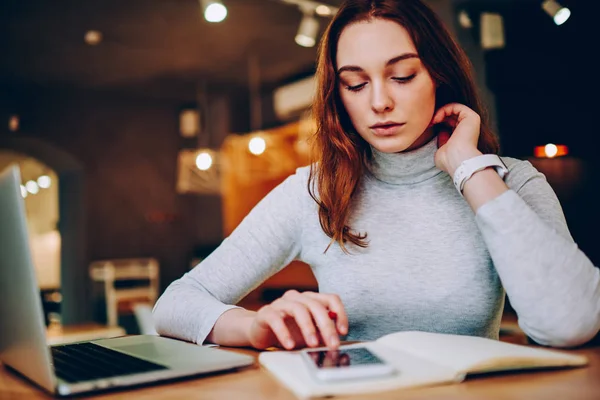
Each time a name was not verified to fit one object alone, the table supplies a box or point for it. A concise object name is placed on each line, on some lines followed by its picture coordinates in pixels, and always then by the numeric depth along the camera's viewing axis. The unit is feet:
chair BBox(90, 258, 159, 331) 25.31
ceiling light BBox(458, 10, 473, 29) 11.66
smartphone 2.19
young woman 3.21
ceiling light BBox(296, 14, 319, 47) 12.50
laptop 2.22
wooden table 2.18
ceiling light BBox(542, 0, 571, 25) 8.11
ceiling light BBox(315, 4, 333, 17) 11.75
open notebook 2.19
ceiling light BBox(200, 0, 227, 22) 10.92
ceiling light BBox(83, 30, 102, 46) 18.33
